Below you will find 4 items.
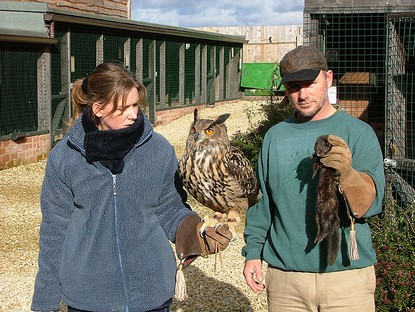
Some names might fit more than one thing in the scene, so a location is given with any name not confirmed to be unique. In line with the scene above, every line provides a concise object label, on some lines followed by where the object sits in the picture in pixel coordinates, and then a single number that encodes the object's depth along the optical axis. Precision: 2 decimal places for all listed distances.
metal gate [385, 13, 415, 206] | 6.78
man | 3.06
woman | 3.02
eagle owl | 3.45
